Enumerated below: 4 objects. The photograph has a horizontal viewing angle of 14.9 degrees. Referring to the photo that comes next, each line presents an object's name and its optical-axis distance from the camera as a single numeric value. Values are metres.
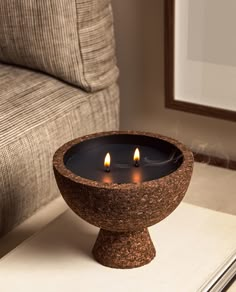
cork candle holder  1.24
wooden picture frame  1.81
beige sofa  1.61
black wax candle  1.29
